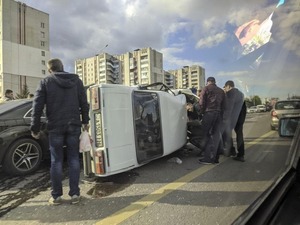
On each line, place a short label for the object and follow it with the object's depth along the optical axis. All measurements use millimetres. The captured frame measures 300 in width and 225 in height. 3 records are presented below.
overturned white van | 3637
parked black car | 4543
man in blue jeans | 3285
